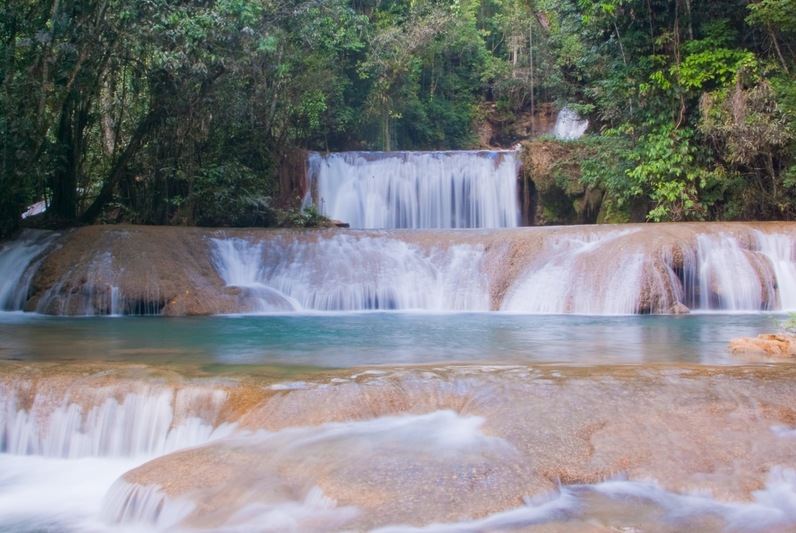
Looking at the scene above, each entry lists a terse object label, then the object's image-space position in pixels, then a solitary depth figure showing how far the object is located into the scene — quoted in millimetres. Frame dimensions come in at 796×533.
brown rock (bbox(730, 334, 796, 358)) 7324
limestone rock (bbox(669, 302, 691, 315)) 12444
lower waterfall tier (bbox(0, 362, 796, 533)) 4445
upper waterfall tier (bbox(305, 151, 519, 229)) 21344
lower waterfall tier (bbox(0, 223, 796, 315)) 12883
